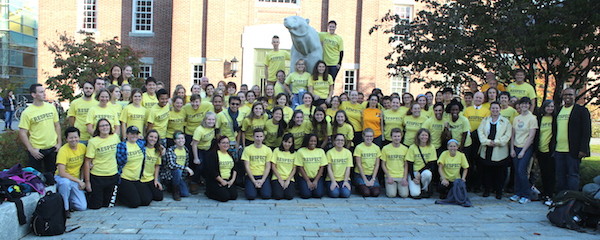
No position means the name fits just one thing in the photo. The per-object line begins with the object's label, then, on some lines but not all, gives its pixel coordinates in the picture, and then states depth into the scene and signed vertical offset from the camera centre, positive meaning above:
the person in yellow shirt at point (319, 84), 10.55 +0.41
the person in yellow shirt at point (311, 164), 8.69 -1.07
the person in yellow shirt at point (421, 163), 8.84 -1.02
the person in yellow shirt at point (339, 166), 8.74 -1.12
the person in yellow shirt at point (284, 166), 8.55 -1.13
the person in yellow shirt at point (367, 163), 8.97 -1.06
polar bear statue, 10.62 +1.35
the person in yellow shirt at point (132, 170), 7.49 -1.16
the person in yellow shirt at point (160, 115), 8.60 -0.30
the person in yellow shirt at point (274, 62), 11.77 +0.96
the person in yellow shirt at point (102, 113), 7.79 -0.28
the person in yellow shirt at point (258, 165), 8.45 -1.11
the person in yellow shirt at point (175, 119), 9.00 -0.38
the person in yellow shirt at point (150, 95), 9.11 +0.04
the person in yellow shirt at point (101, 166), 7.29 -1.05
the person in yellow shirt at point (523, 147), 8.46 -0.65
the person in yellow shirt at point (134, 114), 8.34 -0.29
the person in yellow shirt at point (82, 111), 8.05 -0.26
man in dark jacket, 7.70 -0.43
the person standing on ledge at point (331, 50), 11.16 +1.24
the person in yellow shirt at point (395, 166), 8.91 -1.11
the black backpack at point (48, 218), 5.83 -1.48
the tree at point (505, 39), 10.31 +1.60
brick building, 23.45 +3.32
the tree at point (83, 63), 16.52 +1.09
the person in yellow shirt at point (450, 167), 8.72 -1.05
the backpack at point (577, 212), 6.70 -1.37
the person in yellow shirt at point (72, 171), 7.00 -1.11
